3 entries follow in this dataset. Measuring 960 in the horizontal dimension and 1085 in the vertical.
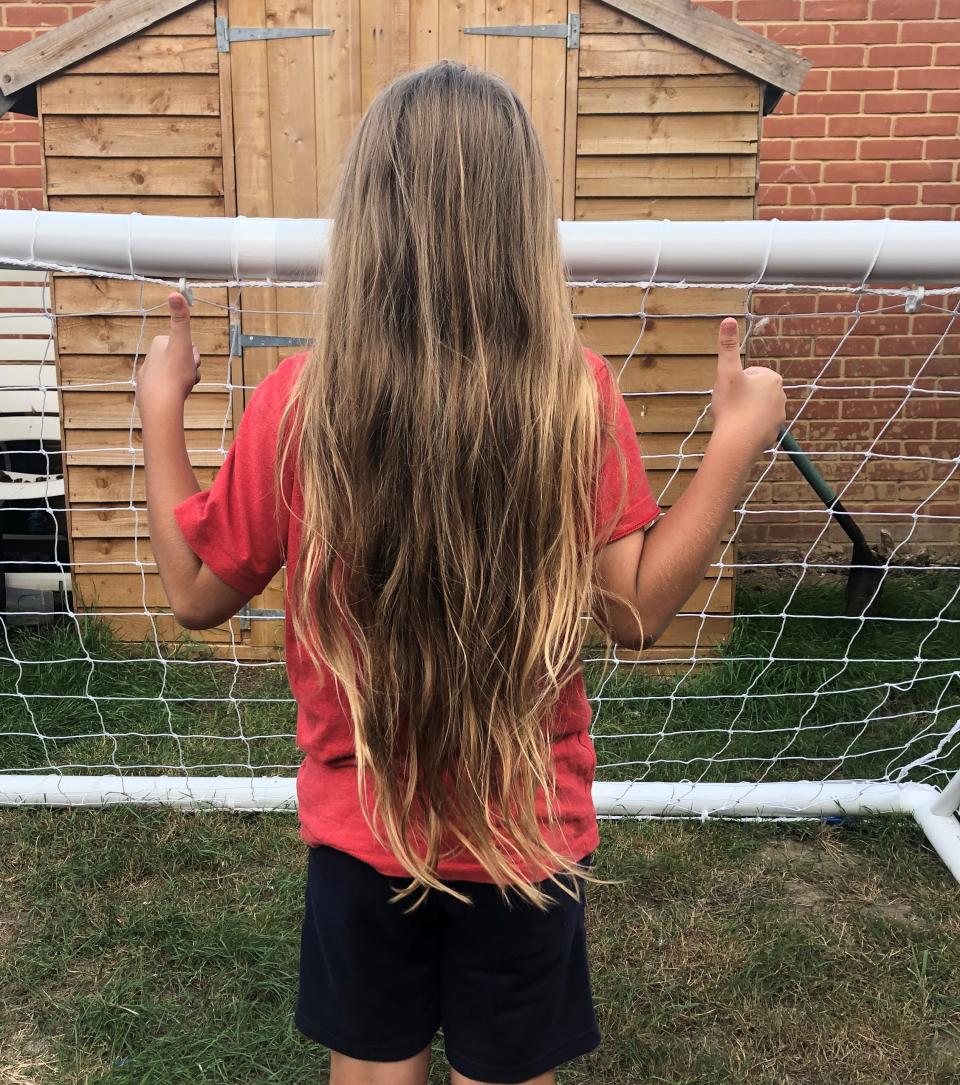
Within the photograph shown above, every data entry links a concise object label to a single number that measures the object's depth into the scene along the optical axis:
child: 0.93
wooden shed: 3.20
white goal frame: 1.64
